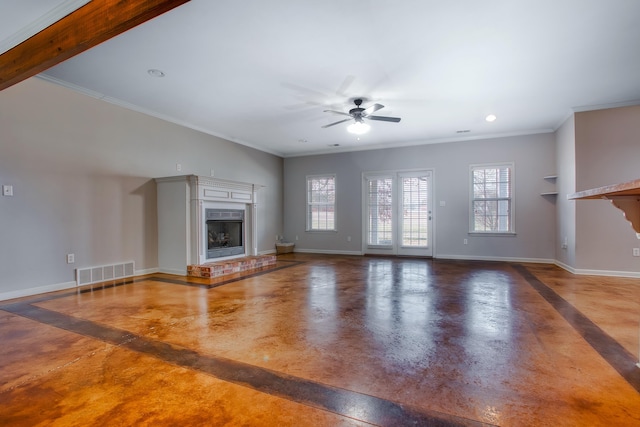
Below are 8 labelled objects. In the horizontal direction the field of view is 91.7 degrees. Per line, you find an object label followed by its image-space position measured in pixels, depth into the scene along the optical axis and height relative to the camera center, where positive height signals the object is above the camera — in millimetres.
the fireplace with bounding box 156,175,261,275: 5168 -138
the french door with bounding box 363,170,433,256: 7379 -60
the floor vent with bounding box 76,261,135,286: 4359 -903
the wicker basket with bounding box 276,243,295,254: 8288 -980
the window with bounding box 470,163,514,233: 6684 +250
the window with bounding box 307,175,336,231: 8305 +222
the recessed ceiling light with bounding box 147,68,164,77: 3810 +1727
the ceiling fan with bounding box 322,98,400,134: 4715 +1493
